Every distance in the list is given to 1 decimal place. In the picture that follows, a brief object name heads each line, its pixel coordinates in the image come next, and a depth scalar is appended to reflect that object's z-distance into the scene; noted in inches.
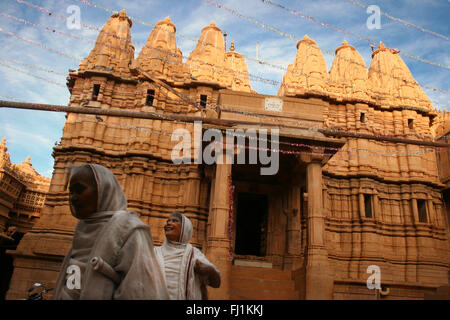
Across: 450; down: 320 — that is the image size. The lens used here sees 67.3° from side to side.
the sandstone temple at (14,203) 818.2
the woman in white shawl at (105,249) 84.9
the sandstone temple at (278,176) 498.6
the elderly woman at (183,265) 149.1
